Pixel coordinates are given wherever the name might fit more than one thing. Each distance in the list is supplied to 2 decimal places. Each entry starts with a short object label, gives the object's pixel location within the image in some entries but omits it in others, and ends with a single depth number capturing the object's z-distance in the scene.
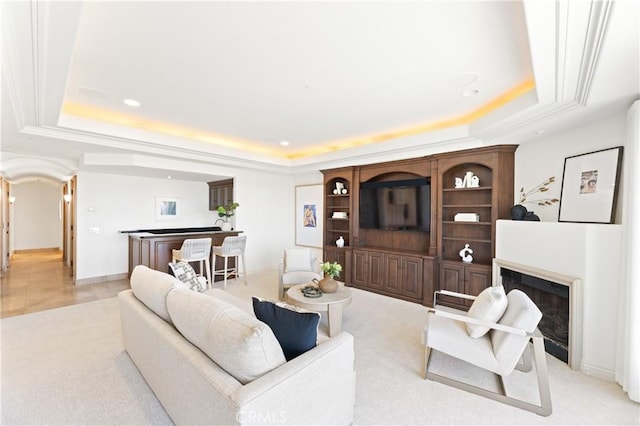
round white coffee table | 3.12
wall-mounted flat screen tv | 4.65
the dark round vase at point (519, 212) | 3.46
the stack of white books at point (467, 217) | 4.15
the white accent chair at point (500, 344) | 2.05
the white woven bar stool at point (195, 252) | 4.74
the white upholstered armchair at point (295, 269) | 4.36
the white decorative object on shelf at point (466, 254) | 4.18
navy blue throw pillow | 1.61
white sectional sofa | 1.27
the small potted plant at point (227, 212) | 6.04
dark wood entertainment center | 3.95
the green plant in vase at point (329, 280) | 3.49
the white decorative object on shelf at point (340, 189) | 5.93
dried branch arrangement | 3.40
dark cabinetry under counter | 5.01
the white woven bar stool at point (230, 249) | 5.21
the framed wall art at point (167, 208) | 6.42
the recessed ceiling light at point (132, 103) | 3.21
